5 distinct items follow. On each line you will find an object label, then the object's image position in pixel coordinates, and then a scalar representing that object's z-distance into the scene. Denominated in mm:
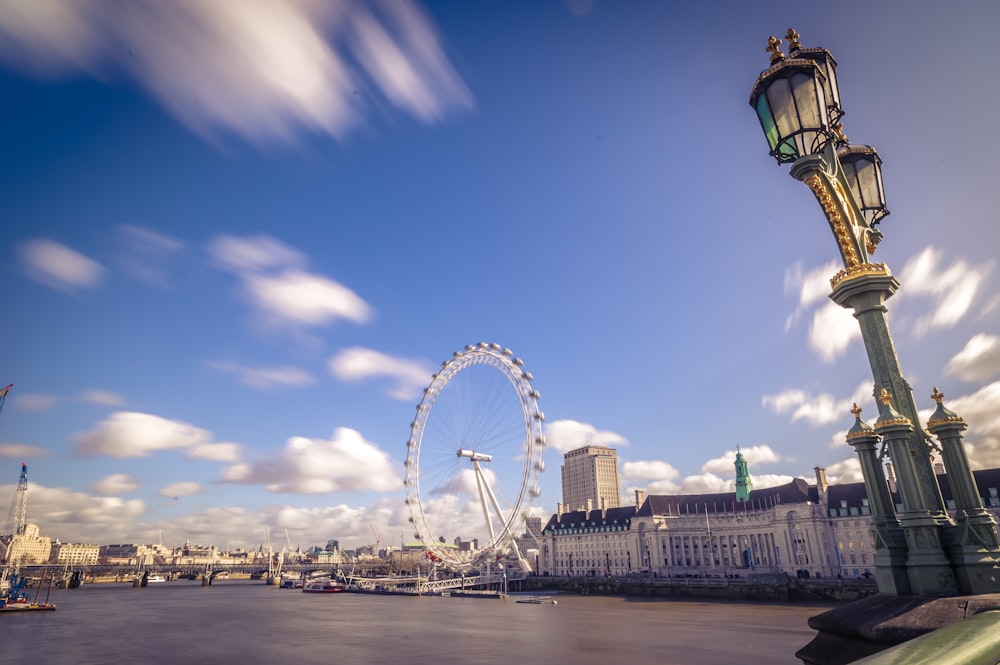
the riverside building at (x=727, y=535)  124188
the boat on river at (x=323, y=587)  154000
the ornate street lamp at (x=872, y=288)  10875
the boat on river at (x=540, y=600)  92956
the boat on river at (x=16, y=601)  88062
